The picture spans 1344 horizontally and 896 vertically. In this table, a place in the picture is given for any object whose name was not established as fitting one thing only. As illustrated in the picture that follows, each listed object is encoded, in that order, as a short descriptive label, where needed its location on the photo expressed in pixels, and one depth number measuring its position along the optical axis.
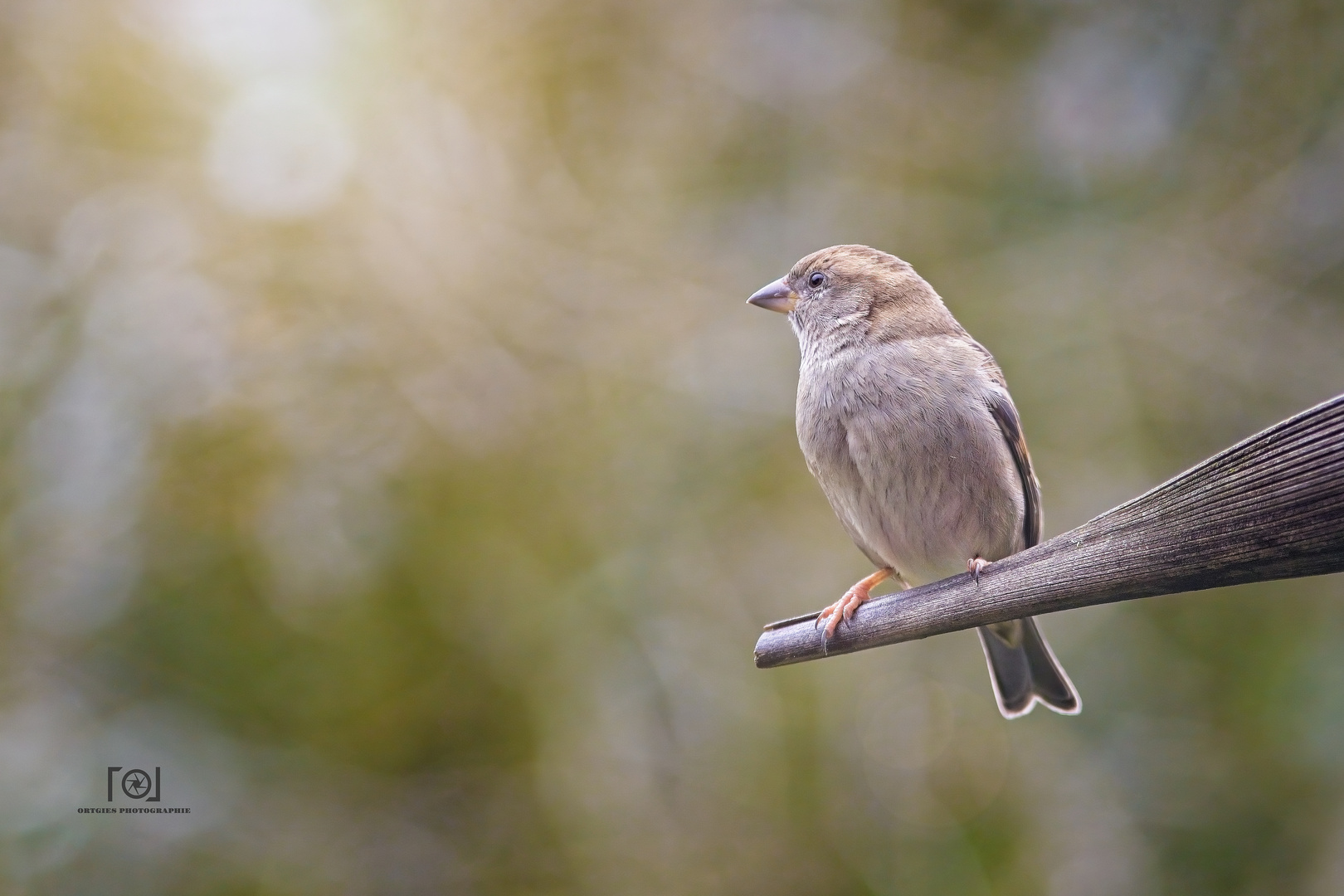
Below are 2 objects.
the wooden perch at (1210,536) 3.55
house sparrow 4.35
